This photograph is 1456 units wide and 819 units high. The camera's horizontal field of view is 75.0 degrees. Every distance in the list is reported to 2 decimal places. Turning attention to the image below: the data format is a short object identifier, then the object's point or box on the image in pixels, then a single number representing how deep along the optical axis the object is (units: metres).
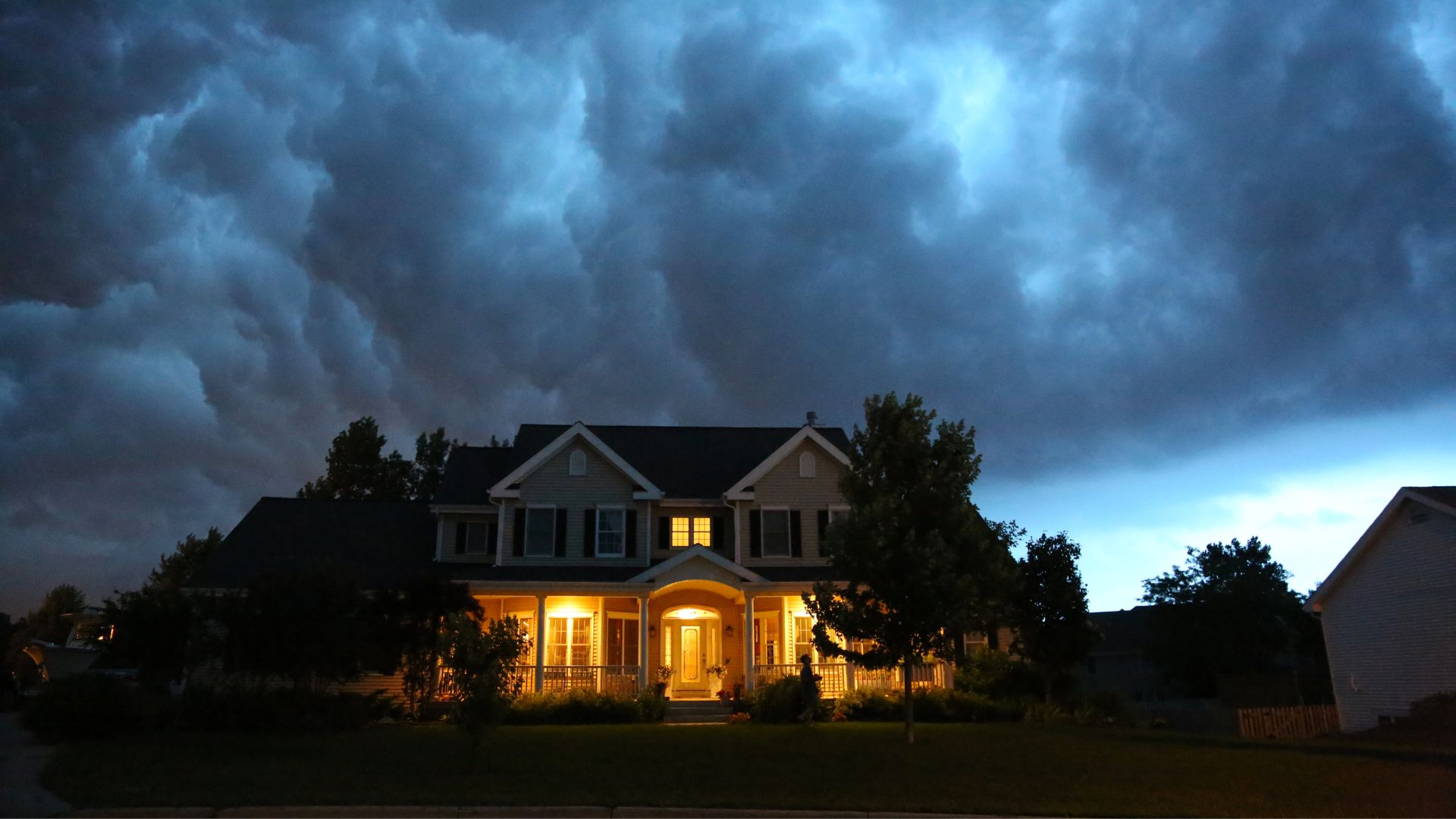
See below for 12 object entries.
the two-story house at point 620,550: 26.27
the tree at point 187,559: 58.56
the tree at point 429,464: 47.75
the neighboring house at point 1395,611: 24.23
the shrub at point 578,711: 22.97
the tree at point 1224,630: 44.59
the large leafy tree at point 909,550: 17.77
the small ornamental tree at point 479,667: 12.99
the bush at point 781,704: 22.83
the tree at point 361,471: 47.03
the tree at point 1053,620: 25.06
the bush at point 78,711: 17.23
